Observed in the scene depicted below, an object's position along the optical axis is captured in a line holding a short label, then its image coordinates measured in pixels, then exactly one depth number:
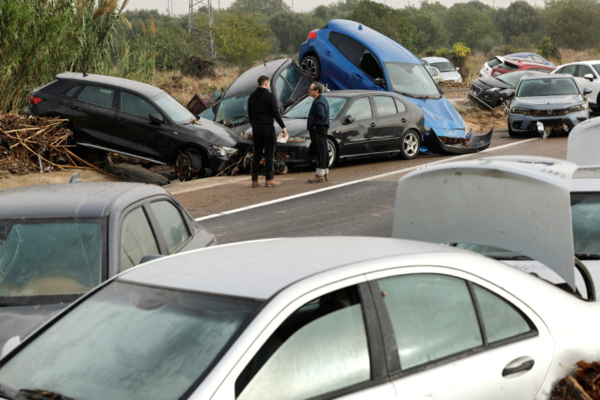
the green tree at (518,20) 79.31
